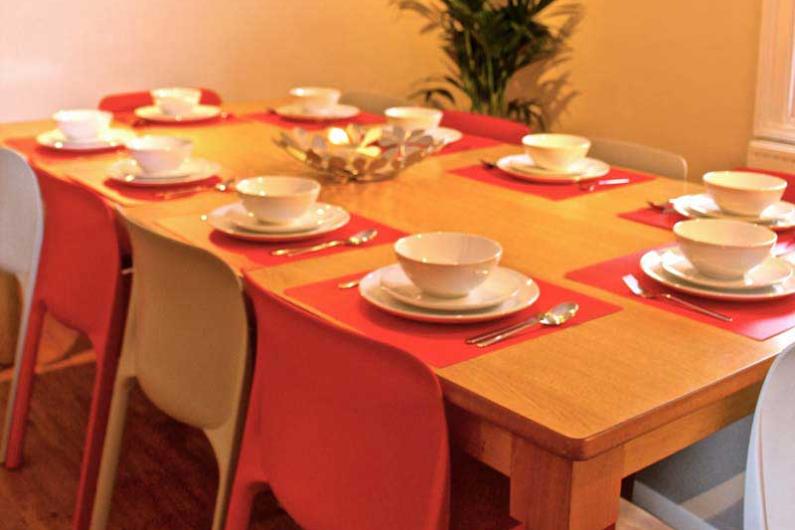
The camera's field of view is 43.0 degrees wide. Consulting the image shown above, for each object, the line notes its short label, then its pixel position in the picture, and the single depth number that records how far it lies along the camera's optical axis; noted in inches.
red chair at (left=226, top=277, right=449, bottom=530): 47.6
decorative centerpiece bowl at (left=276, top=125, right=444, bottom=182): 90.4
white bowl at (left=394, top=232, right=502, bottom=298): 55.9
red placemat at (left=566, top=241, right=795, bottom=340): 55.3
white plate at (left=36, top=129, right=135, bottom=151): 104.5
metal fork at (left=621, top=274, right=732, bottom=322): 56.9
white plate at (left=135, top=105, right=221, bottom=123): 120.9
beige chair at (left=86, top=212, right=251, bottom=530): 63.1
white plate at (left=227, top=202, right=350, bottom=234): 73.8
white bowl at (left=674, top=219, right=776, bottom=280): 58.5
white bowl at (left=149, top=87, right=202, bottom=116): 121.4
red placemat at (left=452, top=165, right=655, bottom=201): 87.7
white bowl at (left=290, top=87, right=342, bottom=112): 125.7
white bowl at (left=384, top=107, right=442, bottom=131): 109.4
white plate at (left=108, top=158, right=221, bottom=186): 89.0
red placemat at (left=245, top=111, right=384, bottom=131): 121.6
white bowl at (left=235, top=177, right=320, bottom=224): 72.9
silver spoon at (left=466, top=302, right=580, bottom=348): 53.8
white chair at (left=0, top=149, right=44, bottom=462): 88.4
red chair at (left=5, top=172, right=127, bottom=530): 79.6
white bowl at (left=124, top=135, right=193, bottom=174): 89.5
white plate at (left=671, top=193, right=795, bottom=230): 74.4
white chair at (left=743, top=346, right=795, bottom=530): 47.2
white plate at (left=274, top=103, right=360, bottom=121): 122.9
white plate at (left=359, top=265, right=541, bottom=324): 55.4
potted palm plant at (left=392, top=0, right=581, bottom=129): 162.1
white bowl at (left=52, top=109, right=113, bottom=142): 105.4
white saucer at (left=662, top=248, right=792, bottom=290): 59.8
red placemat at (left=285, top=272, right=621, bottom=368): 52.7
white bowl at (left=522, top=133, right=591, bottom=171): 91.7
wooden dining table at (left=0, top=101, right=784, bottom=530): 45.3
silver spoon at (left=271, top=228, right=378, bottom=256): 70.5
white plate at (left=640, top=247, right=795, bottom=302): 58.2
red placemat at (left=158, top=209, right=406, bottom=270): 69.1
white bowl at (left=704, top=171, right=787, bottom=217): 74.5
